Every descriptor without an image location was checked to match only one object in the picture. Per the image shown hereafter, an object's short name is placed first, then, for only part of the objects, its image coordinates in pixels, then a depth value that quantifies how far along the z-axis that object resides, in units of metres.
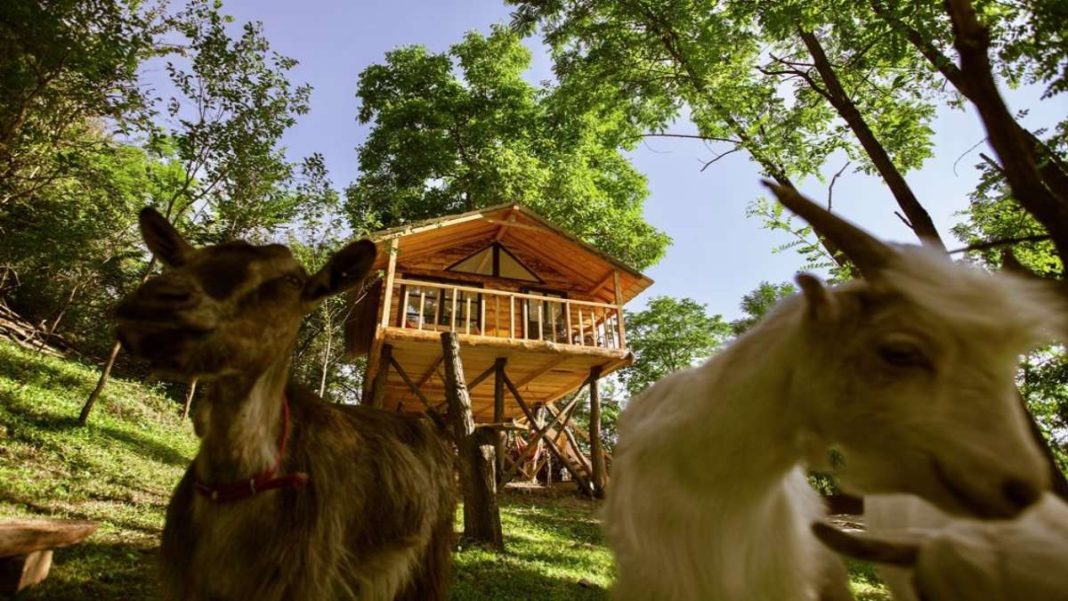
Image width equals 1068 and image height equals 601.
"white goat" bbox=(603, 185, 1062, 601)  1.37
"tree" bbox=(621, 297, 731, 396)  28.03
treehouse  13.31
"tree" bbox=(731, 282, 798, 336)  20.23
